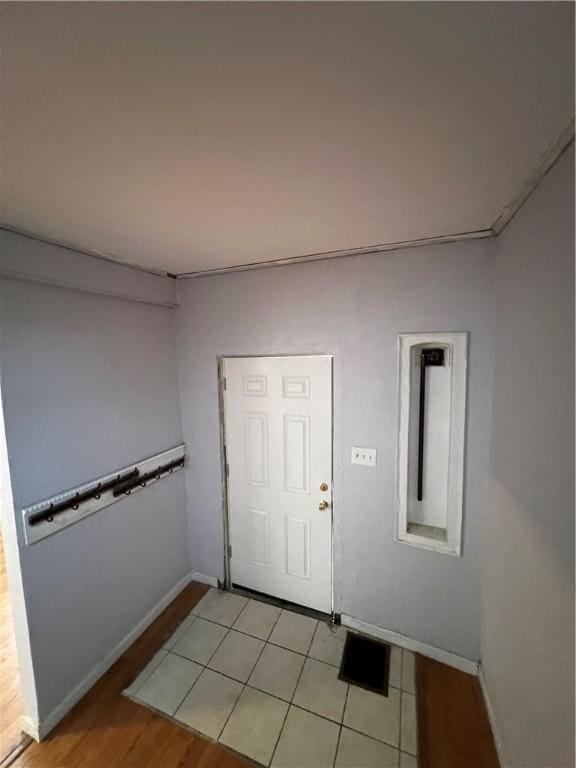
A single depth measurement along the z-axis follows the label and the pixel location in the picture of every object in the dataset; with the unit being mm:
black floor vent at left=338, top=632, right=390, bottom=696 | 1803
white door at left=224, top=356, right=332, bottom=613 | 2129
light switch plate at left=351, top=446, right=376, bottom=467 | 1969
